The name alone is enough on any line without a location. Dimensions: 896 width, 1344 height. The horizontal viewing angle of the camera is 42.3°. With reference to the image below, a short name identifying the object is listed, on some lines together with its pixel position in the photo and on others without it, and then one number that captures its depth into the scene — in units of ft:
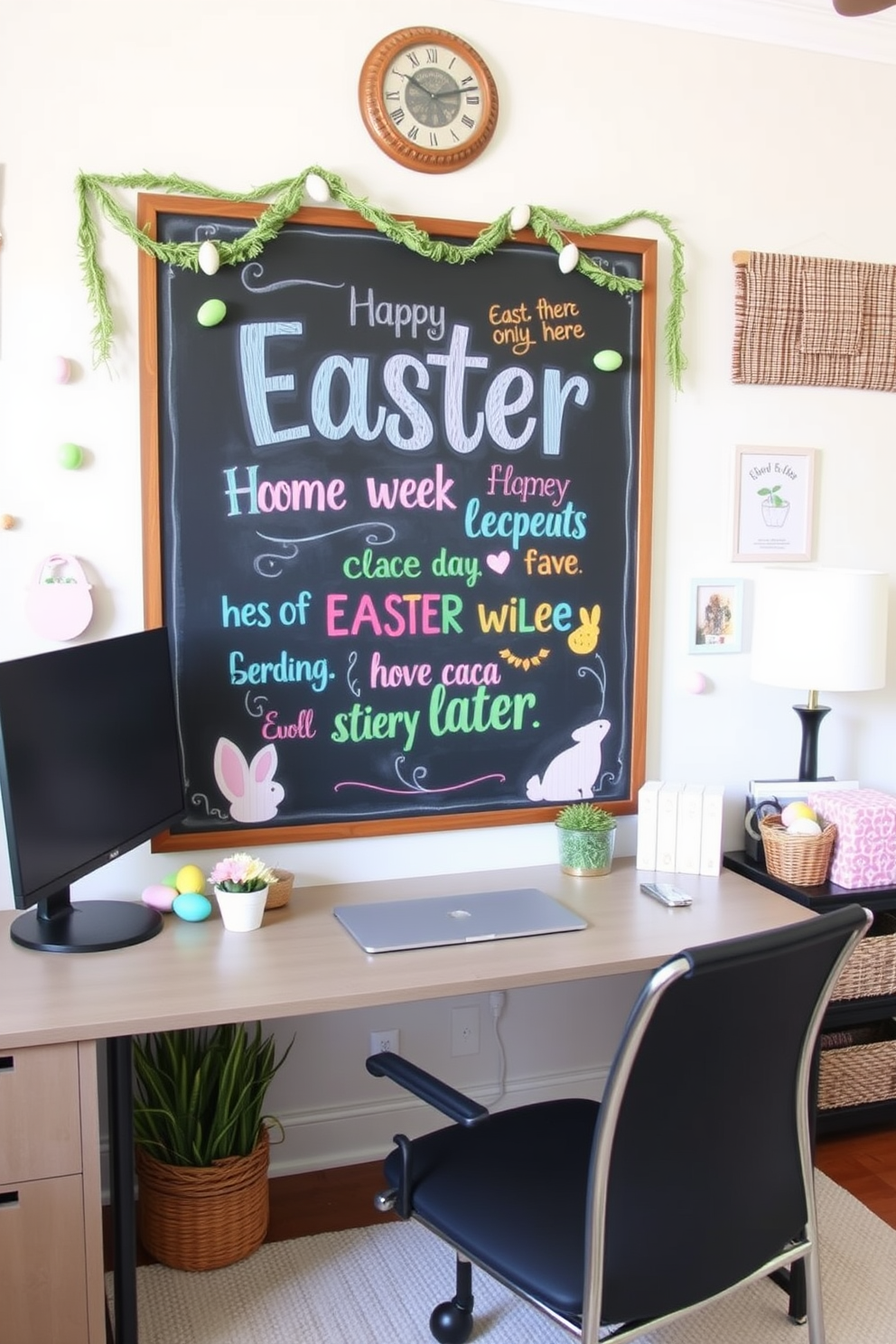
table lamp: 8.17
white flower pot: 6.79
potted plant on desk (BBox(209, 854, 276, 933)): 6.81
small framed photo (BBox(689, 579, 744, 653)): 8.77
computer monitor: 5.98
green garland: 7.09
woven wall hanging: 8.62
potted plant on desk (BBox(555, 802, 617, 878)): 8.02
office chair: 4.70
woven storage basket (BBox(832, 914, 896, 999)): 8.29
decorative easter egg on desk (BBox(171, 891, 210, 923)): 6.97
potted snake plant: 7.12
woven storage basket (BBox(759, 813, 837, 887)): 8.16
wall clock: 7.50
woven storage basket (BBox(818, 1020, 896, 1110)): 8.52
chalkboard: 7.47
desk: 5.58
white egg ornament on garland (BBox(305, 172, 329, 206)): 7.41
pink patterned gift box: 8.18
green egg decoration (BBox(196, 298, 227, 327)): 7.25
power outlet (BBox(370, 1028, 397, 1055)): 8.38
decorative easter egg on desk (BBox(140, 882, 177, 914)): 7.11
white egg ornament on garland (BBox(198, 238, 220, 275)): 7.18
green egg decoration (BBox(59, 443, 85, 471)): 7.12
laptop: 6.72
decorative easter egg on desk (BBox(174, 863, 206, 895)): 7.14
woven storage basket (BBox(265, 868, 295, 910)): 7.22
